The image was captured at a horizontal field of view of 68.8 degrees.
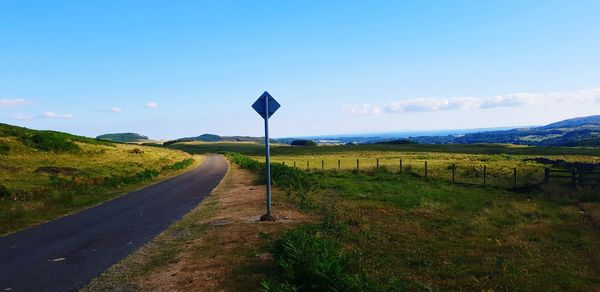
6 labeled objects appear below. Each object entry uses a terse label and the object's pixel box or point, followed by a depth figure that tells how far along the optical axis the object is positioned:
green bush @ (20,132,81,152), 43.67
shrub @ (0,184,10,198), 20.10
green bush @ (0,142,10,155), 36.89
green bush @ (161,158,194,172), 42.38
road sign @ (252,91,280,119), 13.46
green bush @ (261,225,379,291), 6.60
